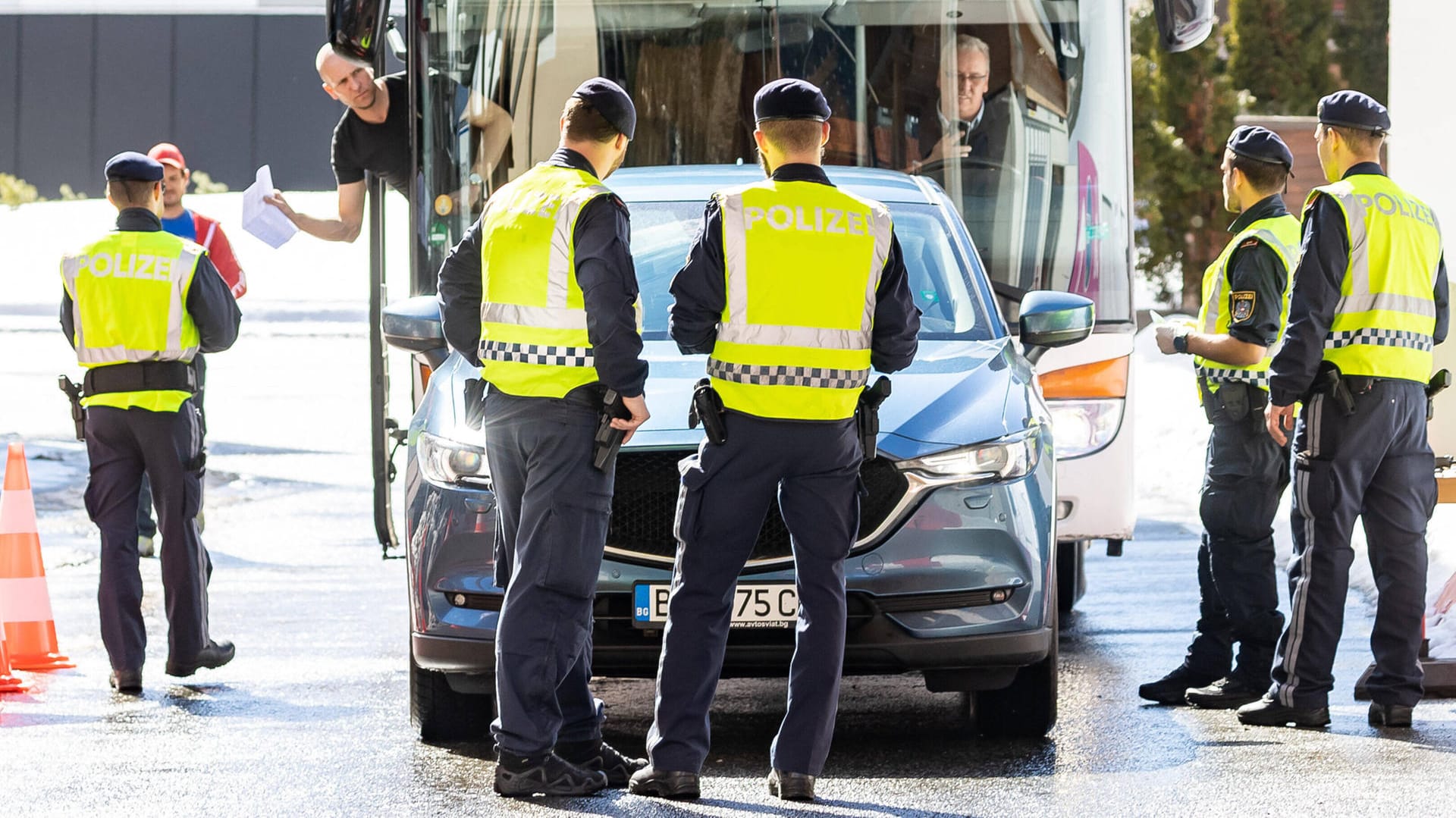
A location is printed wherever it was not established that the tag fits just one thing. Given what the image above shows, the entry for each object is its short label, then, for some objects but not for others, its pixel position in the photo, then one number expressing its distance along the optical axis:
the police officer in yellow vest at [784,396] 10.74
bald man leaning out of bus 18.31
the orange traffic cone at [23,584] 16.14
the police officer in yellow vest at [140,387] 14.87
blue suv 11.68
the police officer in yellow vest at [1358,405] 12.90
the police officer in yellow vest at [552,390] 10.82
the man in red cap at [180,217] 20.83
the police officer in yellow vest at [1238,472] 14.09
